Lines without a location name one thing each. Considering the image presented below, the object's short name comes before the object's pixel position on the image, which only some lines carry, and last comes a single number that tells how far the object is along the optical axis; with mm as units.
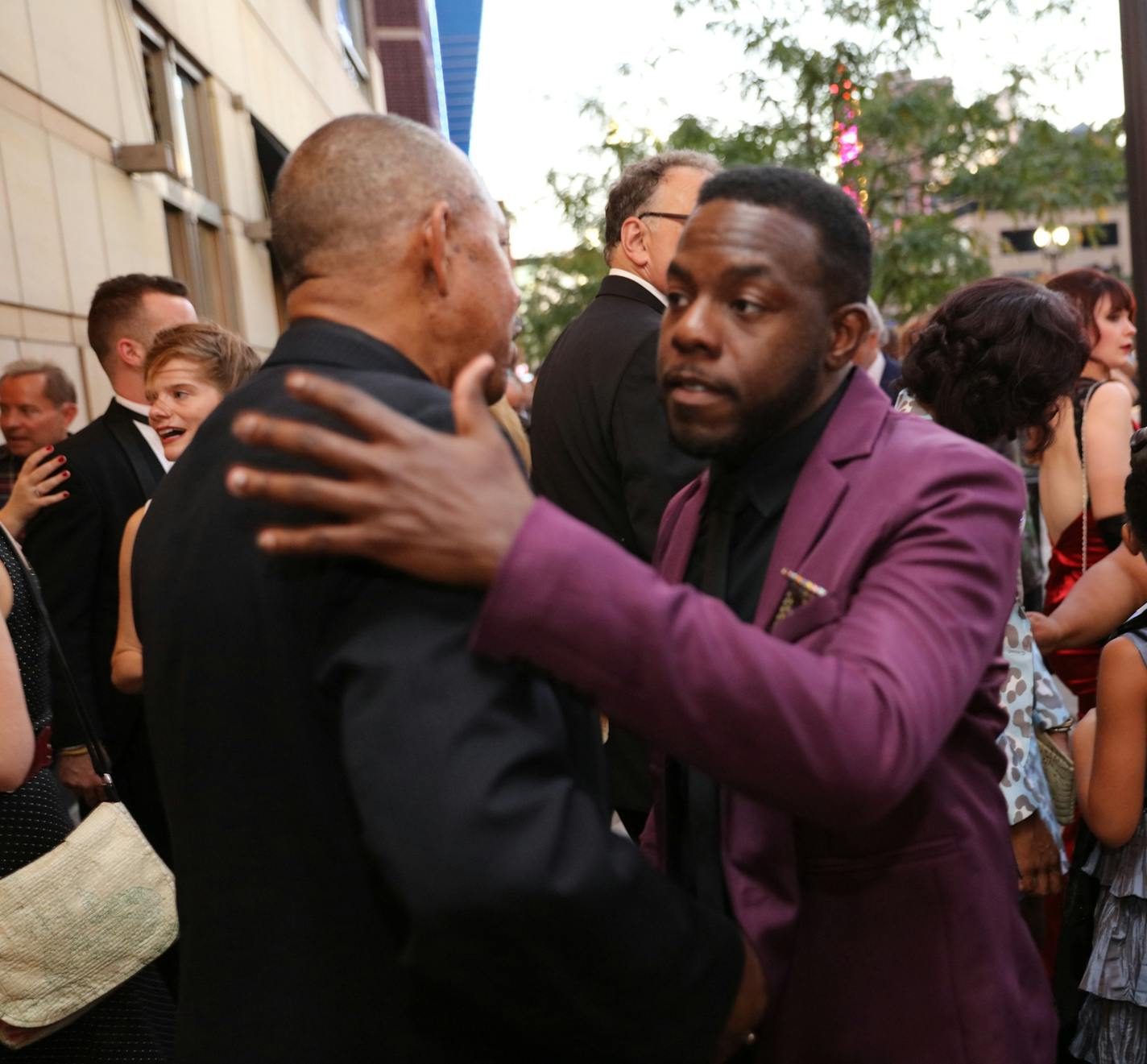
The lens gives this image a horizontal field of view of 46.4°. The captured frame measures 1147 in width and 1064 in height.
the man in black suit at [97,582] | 4414
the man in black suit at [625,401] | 3549
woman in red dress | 4297
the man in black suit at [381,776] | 1420
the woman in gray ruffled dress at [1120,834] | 2773
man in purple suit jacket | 1423
